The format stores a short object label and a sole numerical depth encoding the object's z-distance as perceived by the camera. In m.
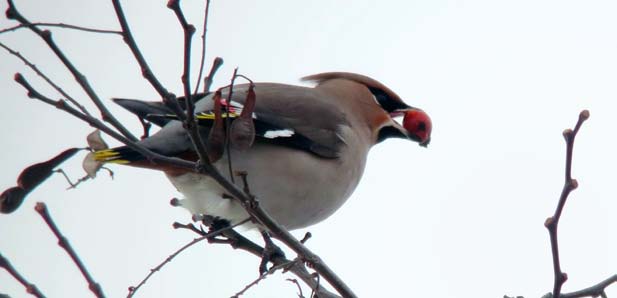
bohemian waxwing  7.97
